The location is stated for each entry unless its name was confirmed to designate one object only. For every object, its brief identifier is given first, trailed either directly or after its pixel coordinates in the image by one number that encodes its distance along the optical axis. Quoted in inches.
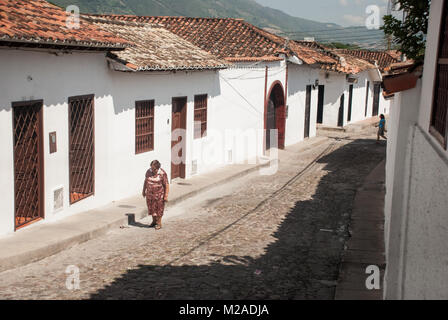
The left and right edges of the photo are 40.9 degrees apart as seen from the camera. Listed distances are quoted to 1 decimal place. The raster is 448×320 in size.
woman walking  443.8
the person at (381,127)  1095.0
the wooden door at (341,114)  1280.8
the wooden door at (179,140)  628.1
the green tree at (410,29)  367.9
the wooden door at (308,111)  1082.9
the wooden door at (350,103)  1355.2
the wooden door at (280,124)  952.9
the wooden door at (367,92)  1529.3
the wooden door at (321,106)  1290.7
